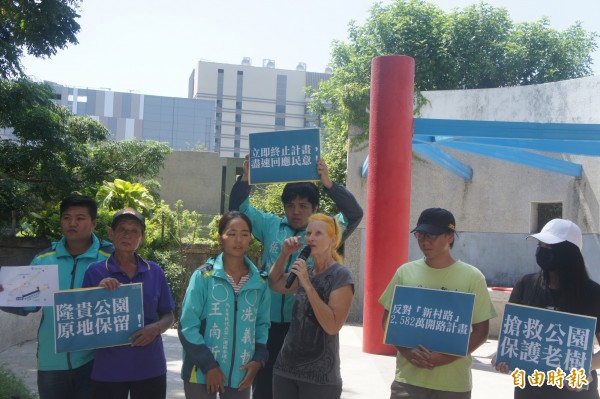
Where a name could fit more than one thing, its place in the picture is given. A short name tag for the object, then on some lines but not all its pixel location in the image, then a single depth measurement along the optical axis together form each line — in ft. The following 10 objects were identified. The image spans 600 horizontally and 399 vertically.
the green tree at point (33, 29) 22.17
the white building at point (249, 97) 291.79
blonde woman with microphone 10.77
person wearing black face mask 10.32
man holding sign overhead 12.78
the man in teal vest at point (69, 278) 11.46
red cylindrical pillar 26.21
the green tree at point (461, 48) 76.54
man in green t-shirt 10.69
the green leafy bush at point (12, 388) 13.43
